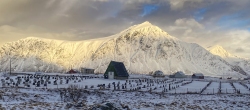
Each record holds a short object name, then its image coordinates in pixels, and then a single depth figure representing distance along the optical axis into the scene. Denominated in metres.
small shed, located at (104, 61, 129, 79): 69.94
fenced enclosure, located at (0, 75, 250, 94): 38.24
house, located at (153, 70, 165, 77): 118.71
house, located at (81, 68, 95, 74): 116.76
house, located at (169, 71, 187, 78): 122.29
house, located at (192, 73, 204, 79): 128.50
